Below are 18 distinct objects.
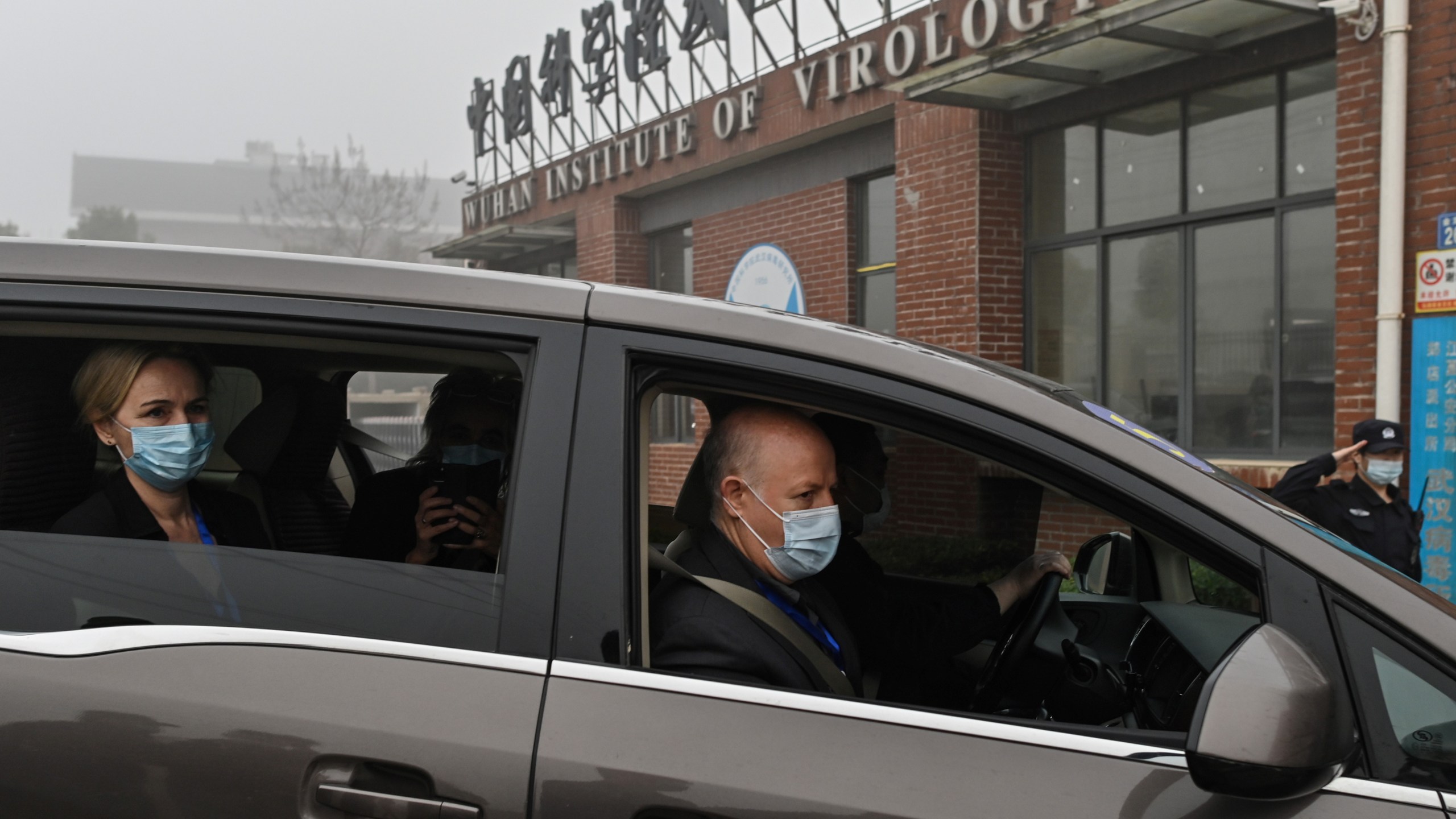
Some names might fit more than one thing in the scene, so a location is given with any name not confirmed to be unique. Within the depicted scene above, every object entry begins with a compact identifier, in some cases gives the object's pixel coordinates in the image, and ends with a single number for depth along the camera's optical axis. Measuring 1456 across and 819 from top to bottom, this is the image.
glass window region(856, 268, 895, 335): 11.16
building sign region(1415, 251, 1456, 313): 6.16
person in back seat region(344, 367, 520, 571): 2.00
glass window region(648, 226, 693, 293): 14.49
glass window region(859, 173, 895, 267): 11.15
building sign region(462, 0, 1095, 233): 9.46
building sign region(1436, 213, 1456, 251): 6.21
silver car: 1.42
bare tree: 46.59
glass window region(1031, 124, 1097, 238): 8.93
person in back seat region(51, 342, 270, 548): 1.93
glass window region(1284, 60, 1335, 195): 7.15
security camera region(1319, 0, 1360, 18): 6.54
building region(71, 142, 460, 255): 100.81
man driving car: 1.98
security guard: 5.36
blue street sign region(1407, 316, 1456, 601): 6.20
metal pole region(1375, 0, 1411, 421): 6.37
